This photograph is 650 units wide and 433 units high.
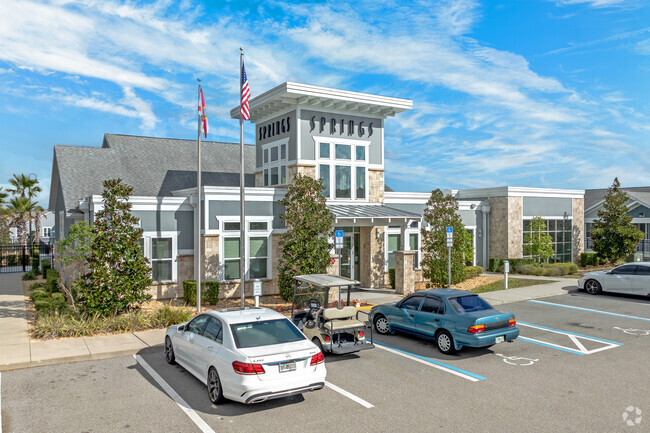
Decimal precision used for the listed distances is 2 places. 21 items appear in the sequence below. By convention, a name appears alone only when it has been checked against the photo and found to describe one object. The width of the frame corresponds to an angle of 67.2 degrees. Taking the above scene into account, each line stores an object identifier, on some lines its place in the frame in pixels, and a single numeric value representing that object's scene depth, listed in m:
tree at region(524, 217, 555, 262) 27.94
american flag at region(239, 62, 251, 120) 16.20
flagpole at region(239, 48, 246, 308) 15.74
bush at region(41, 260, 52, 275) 27.97
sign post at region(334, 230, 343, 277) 17.83
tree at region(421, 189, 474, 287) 21.41
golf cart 10.83
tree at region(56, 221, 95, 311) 15.01
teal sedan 11.07
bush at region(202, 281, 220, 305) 17.98
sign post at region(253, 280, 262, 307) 14.58
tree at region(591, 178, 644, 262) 29.08
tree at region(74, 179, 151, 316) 14.95
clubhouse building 19.36
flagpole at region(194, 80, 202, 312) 16.30
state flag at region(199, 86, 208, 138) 16.69
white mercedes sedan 7.71
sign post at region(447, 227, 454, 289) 19.43
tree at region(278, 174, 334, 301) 17.25
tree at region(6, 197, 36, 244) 43.69
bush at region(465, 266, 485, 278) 24.95
